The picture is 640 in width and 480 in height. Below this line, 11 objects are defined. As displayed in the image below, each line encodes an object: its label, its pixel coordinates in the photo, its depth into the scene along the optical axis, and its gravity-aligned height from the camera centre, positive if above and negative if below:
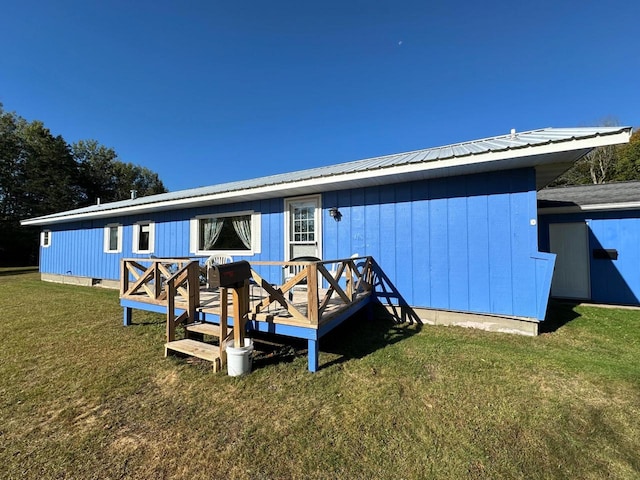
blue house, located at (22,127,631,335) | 4.04 +0.53
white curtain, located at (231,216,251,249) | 6.79 +0.53
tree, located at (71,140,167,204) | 28.02 +8.73
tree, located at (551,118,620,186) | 20.23 +6.31
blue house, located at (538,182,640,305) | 5.75 +0.03
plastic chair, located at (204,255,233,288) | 6.52 -0.23
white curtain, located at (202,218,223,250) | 7.30 +0.50
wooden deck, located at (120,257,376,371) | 3.21 -0.84
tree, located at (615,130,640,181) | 18.47 +5.93
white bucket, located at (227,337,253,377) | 3.02 -1.28
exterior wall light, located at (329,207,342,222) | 5.62 +0.72
